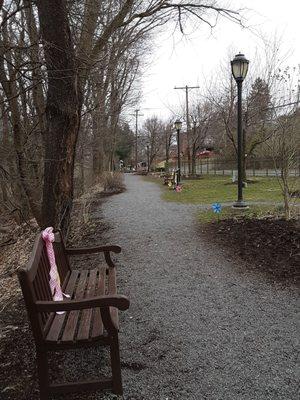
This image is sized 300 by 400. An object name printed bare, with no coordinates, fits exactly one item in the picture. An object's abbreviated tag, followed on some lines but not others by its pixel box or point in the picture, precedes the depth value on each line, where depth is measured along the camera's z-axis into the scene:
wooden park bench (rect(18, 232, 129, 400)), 2.98
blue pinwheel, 9.73
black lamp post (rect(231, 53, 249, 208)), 11.39
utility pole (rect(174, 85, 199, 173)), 35.69
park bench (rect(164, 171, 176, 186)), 26.00
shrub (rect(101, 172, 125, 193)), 23.56
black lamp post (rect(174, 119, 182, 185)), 26.14
